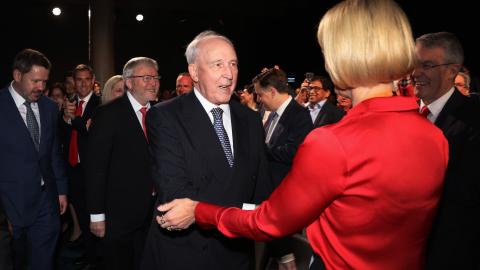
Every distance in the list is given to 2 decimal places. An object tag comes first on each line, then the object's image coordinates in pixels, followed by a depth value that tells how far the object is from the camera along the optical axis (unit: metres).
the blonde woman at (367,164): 1.32
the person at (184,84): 6.01
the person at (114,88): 5.28
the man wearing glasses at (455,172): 2.34
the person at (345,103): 6.72
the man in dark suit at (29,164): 3.62
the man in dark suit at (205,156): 2.20
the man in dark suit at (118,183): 3.55
